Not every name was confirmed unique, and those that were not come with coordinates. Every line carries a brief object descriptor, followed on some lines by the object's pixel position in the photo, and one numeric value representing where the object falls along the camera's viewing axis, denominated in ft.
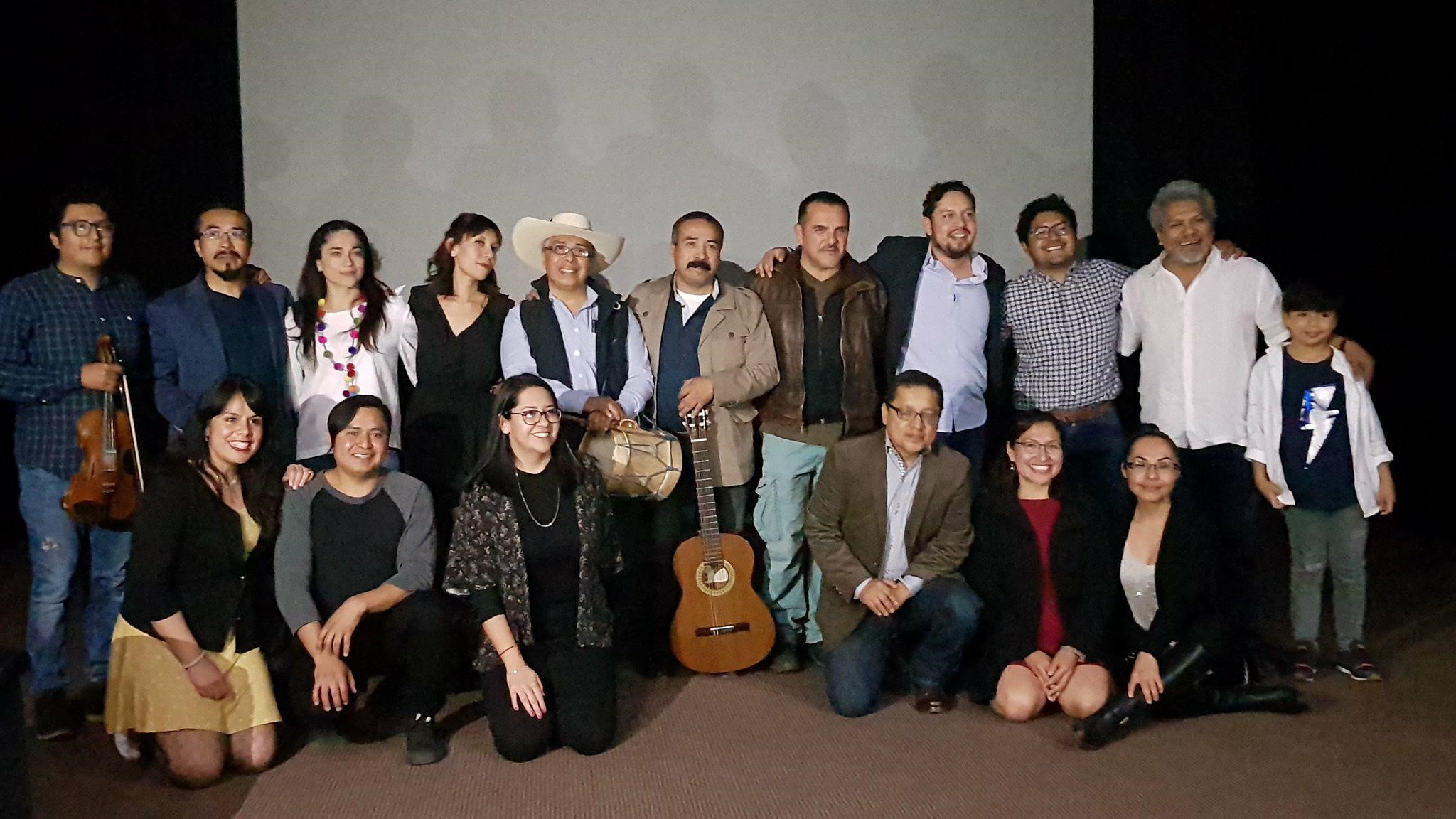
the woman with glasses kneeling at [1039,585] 9.77
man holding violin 9.78
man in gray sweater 9.27
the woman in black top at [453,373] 11.04
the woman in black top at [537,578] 9.21
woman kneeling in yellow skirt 8.78
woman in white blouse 10.54
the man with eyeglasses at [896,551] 10.09
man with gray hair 11.23
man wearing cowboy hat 11.09
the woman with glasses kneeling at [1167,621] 9.50
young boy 10.70
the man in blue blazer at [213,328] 10.36
